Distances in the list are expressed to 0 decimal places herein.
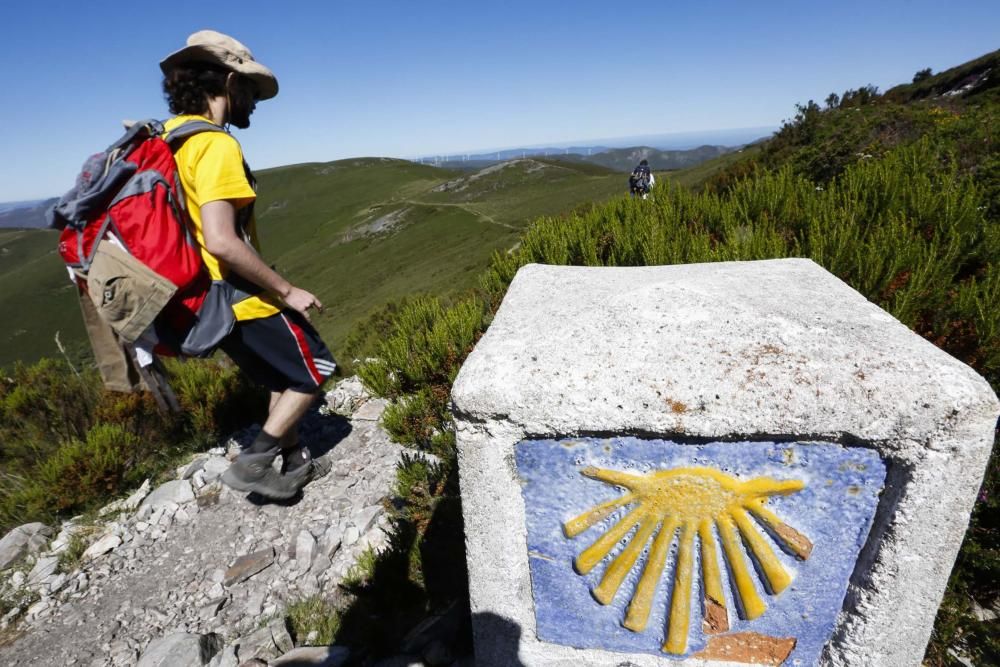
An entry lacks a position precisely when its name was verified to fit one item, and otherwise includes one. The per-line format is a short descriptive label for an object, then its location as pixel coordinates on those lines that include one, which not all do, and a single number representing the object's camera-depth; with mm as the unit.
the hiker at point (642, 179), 10164
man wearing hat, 2354
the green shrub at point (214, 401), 4098
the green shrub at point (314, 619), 2295
